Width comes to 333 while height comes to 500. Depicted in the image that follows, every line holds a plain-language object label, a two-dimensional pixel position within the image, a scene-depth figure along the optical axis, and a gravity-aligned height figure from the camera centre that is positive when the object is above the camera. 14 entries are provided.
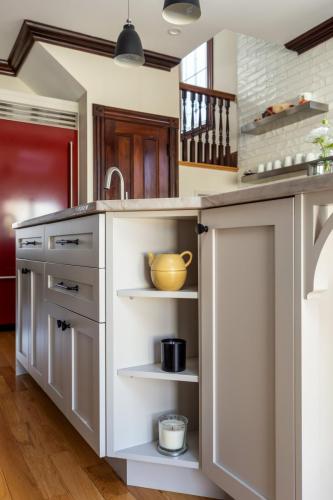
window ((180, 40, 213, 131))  5.65 +2.81
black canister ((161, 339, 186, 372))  1.42 -0.37
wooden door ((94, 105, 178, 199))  4.24 +1.07
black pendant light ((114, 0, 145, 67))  2.44 +1.21
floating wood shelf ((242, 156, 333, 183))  3.92 +0.78
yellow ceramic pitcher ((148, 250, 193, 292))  1.41 -0.07
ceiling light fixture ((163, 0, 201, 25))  2.10 +1.25
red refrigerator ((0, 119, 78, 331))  4.22 +0.76
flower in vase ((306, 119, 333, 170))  3.26 +1.00
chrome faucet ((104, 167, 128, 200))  1.81 +0.32
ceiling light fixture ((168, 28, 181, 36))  3.87 +2.08
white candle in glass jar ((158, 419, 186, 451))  1.40 -0.64
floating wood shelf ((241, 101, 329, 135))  3.79 +1.31
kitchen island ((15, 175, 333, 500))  1.00 -0.27
